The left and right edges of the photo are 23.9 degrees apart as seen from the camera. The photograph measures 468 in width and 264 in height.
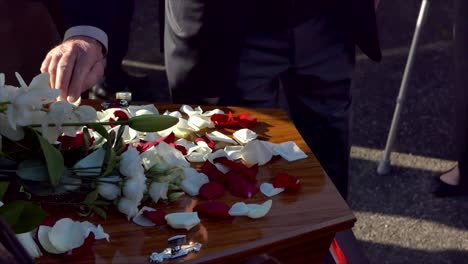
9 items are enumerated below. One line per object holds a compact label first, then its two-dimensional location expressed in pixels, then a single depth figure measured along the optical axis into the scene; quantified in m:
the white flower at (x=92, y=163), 1.53
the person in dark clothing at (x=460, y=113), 2.74
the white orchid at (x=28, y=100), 1.45
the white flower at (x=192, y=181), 1.62
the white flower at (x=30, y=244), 1.44
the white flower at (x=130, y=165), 1.52
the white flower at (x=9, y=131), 1.45
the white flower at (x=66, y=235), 1.45
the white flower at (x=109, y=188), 1.52
